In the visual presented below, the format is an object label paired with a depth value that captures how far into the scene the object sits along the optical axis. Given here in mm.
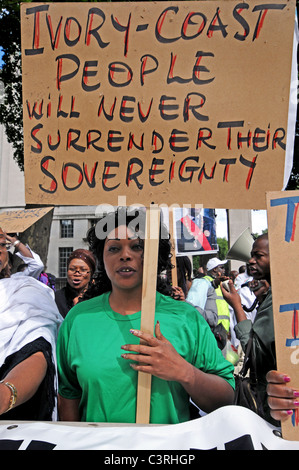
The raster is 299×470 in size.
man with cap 4312
